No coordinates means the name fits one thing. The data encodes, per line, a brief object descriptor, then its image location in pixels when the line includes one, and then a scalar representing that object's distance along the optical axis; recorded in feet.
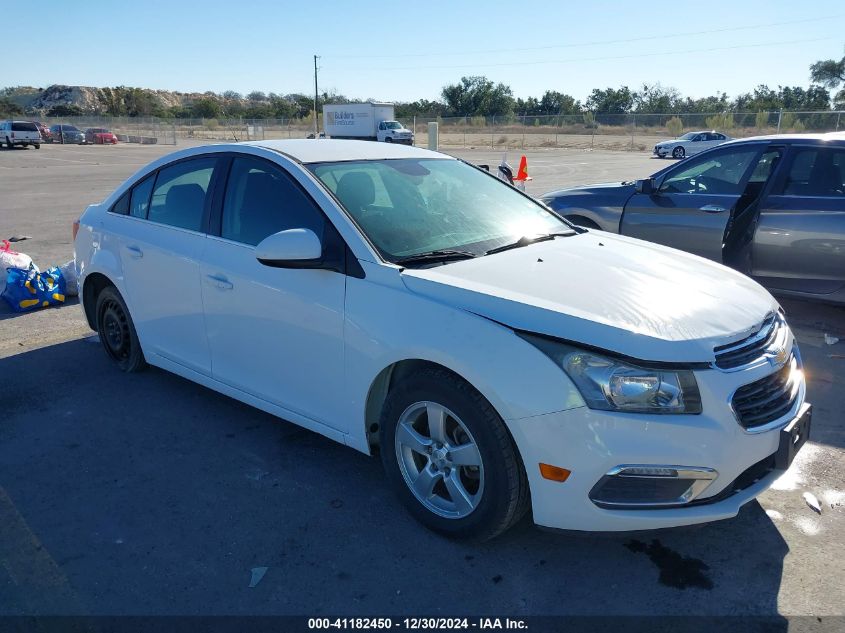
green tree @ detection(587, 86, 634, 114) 259.80
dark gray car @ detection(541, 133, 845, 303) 18.95
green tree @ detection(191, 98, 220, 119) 307.37
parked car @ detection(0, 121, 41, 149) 133.80
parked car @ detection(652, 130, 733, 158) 113.39
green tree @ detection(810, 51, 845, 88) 213.66
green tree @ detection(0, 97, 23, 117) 280.25
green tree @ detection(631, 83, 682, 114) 250.98
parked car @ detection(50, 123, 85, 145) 170.19
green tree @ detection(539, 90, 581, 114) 270.96
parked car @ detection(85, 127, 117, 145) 175.01
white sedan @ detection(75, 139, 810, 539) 8.57
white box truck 155.94
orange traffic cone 38.29
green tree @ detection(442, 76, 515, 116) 274.57
